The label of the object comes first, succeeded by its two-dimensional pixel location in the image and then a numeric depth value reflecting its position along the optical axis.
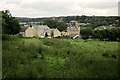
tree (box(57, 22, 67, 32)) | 62.06
